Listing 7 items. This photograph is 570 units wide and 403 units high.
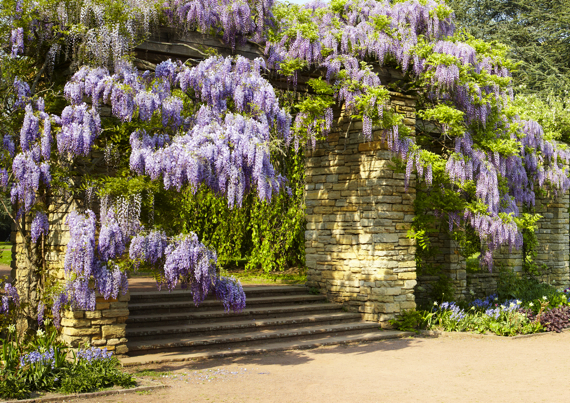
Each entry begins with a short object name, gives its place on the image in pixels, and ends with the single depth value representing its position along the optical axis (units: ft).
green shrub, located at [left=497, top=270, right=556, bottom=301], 34.04
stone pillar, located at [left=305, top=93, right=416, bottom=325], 28.60
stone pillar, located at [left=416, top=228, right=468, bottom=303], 33.06
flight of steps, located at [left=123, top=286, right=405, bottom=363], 22.90
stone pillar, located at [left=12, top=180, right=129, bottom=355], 20.21
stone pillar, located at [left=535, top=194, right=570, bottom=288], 42.22
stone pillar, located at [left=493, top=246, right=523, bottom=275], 38.09
